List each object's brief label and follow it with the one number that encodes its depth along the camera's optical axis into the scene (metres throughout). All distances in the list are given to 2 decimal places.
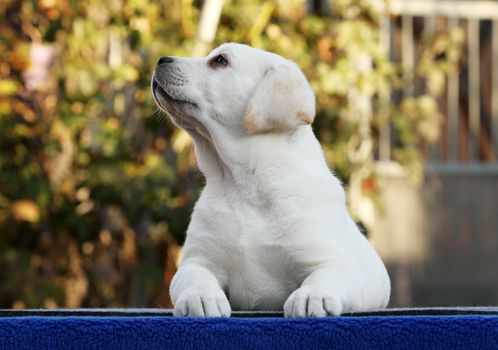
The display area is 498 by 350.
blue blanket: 3.26
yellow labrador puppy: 4.32
